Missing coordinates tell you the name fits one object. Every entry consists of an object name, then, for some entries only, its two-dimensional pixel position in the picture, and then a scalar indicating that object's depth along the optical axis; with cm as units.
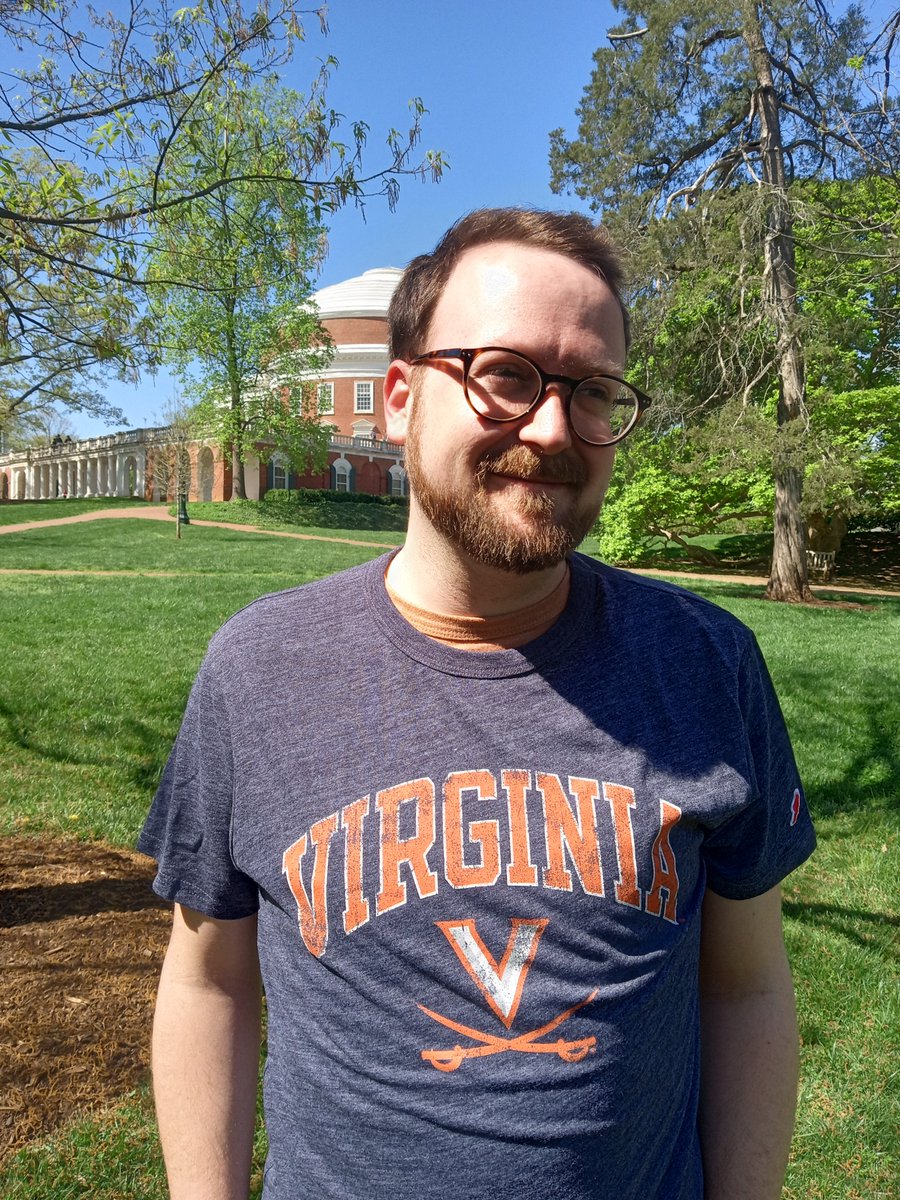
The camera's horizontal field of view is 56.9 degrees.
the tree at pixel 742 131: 1505
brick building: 4925
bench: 2420
